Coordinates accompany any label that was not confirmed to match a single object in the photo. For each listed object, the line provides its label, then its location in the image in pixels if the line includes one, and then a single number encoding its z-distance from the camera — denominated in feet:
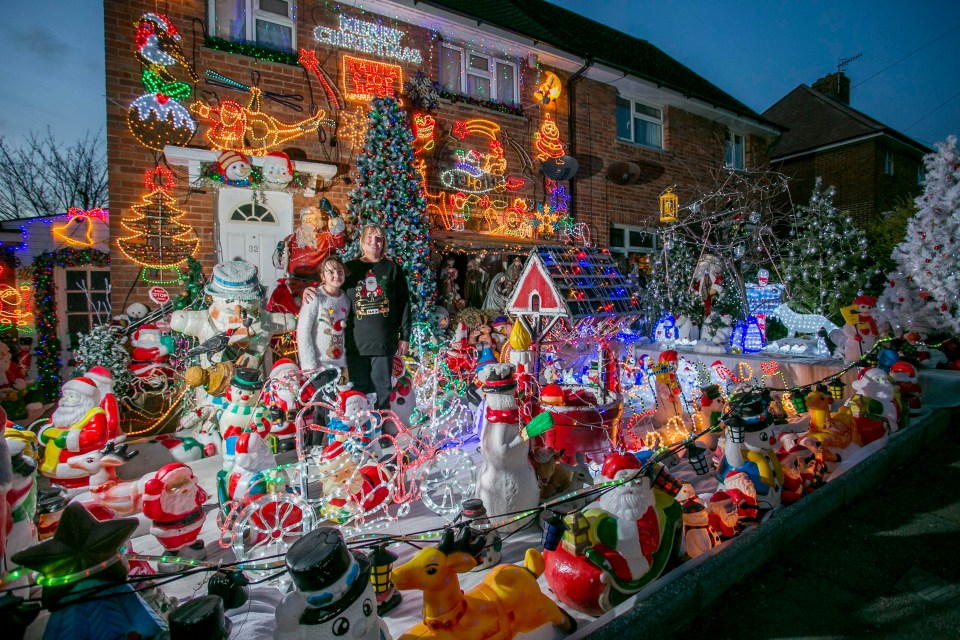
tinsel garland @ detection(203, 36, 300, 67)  23.27
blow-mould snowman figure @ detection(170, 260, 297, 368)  16.75
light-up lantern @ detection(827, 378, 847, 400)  15.71
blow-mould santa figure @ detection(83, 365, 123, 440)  11.71
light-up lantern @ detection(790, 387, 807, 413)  15.06
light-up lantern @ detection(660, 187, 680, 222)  34.24
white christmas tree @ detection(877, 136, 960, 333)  24.82
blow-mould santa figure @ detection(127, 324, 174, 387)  19.53
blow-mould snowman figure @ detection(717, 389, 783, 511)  9.93
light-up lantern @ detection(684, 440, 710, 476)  9.95
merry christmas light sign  26.37
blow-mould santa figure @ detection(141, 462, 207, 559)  9.06
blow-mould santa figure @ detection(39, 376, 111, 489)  10.89
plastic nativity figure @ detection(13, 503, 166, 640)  4.69
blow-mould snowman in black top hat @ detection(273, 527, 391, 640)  4.99
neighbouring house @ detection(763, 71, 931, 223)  54.54
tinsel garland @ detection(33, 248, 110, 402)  22.82
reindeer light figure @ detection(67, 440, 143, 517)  10.25
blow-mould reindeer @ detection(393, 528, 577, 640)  5.90
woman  15.48
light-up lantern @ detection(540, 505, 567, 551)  7.43
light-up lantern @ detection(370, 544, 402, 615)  6.01
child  14.62
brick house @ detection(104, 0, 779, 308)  22.02
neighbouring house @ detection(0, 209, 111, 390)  23.36
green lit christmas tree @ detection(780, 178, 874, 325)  28.68
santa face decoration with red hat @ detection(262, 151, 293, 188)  23.35
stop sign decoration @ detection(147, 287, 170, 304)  21.56
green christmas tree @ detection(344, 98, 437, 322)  23.36
